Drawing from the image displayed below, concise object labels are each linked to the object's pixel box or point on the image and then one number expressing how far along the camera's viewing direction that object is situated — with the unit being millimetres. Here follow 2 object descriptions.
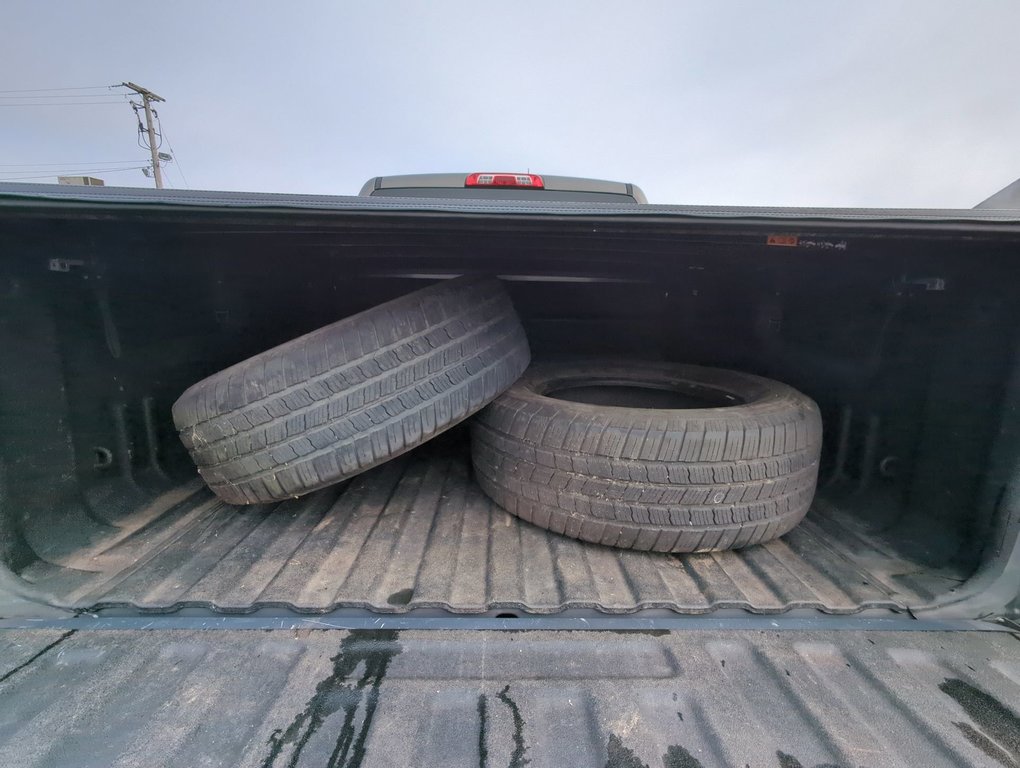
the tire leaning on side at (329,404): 1416
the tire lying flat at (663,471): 1401
